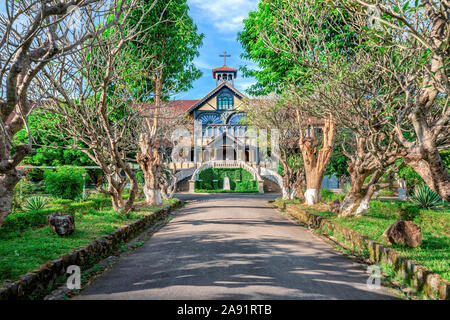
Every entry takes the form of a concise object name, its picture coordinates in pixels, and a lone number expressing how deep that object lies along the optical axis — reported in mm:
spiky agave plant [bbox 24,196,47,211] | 10898
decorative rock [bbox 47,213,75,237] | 7066
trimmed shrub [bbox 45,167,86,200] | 13570
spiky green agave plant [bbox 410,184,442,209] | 12352
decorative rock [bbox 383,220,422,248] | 6285
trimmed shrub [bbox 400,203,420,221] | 10805
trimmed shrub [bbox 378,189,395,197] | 29938
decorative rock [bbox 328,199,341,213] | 12381
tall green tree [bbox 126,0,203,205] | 14695
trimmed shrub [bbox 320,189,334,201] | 17875
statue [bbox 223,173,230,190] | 37844
